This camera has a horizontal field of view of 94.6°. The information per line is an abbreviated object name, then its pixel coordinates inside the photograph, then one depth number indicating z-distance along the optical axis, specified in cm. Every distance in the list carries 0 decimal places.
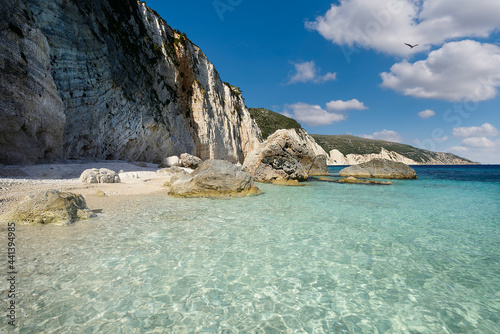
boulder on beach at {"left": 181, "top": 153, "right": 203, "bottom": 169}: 2442
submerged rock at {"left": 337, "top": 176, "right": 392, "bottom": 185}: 1796
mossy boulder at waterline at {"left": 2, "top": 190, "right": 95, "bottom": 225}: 519
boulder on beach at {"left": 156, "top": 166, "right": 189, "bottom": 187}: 1655
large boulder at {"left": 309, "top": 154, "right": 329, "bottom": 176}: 2958
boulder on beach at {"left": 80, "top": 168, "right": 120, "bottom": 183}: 1090
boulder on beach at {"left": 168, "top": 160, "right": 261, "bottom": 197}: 984
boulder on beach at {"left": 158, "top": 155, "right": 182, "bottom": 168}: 2273
